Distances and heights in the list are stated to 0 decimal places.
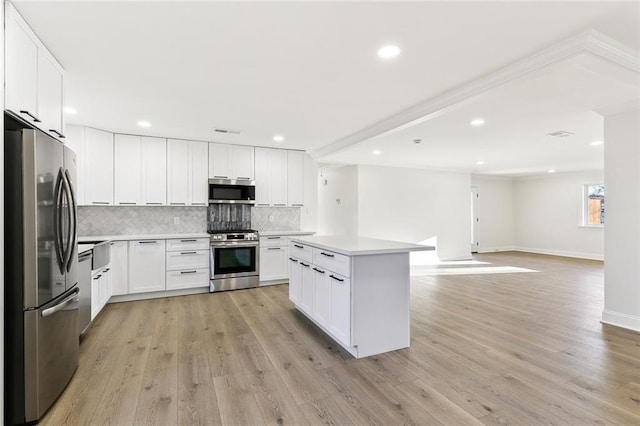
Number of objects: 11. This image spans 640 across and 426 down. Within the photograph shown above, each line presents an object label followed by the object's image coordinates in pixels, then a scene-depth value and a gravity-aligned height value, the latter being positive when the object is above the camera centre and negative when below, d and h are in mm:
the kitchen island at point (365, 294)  2686 -737
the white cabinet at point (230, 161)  5230 +880
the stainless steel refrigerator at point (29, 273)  1806 -355
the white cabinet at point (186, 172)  4965 +652
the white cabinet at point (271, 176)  5578 +657
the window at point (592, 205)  8469 +191
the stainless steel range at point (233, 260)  4918 -750
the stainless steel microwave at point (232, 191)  5156 +364
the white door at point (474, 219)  9688 -210
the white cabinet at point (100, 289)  3422 -885
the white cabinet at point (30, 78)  1827 +900
